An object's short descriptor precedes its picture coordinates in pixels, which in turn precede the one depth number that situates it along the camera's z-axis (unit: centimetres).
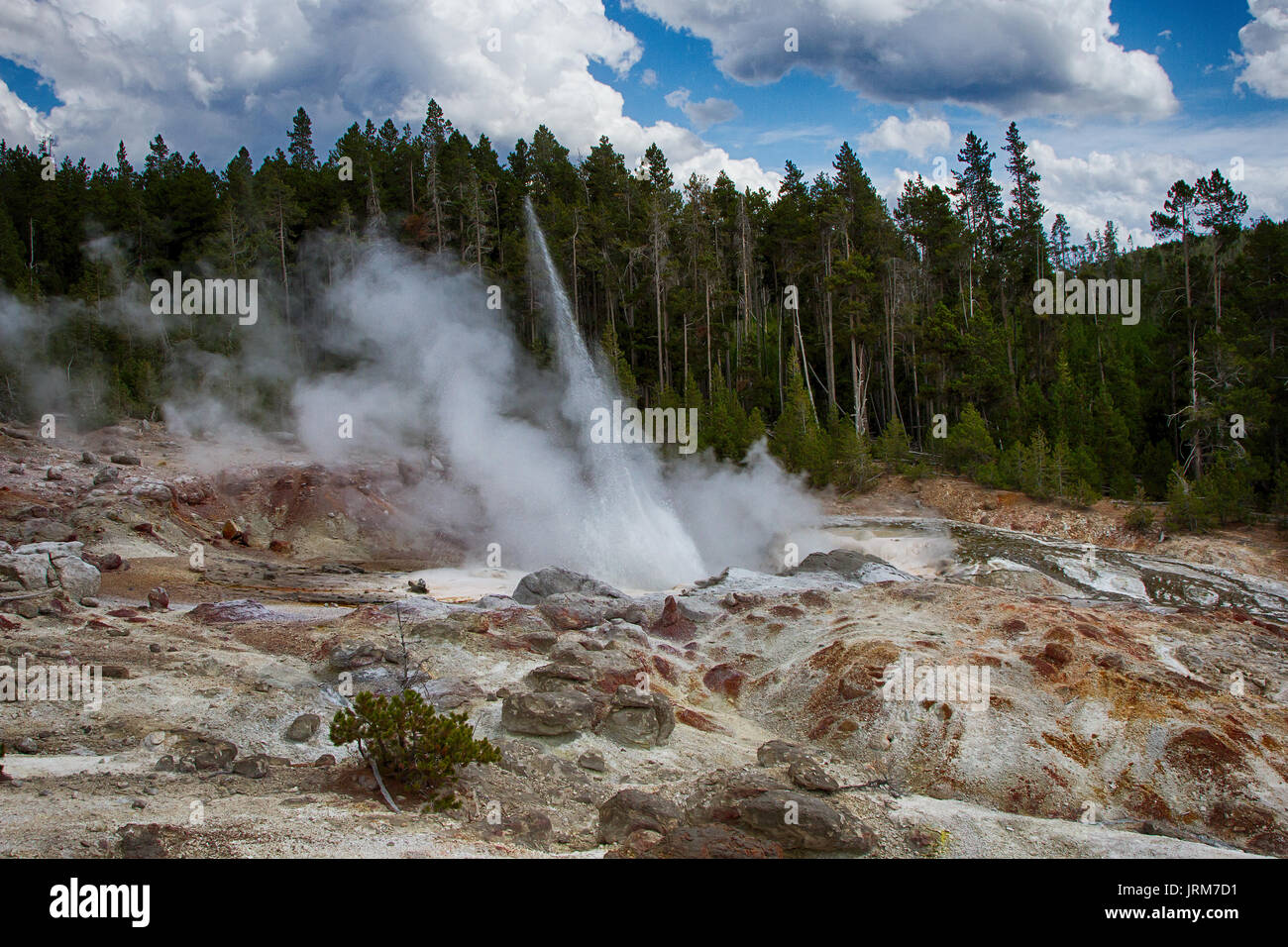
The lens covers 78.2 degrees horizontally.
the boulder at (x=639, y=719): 930
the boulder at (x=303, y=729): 869
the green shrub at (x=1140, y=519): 2330
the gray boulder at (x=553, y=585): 1645
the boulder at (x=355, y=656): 1099
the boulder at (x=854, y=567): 1847
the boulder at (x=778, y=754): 888
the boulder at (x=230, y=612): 1298
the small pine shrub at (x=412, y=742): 727
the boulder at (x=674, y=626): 1424
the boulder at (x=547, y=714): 910
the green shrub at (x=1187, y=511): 2273
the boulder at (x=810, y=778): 817
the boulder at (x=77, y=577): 1348
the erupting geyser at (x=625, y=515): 2103
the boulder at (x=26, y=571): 1312
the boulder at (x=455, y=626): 1253
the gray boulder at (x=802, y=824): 690
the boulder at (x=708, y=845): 621
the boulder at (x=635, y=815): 691
